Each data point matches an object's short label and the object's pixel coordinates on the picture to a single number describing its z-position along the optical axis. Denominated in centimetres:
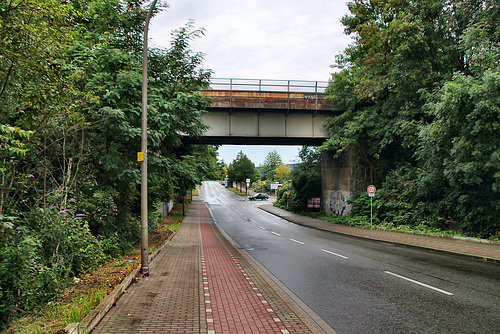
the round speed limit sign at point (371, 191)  2189
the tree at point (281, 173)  9280
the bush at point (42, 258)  571
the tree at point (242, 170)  8450
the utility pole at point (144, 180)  876
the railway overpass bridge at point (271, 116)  2388
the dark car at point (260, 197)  6568
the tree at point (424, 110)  1448
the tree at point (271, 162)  12119
